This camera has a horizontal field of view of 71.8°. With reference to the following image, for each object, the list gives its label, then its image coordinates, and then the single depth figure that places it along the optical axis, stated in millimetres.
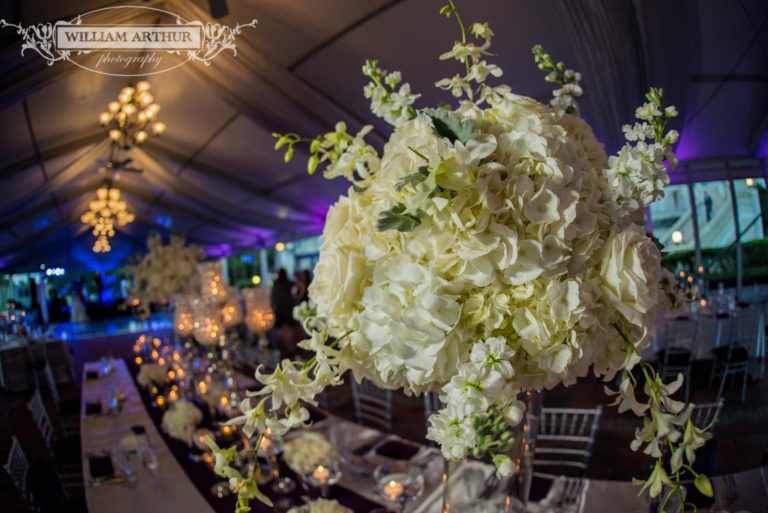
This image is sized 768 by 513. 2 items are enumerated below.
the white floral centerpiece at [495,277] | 691
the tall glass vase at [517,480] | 990
